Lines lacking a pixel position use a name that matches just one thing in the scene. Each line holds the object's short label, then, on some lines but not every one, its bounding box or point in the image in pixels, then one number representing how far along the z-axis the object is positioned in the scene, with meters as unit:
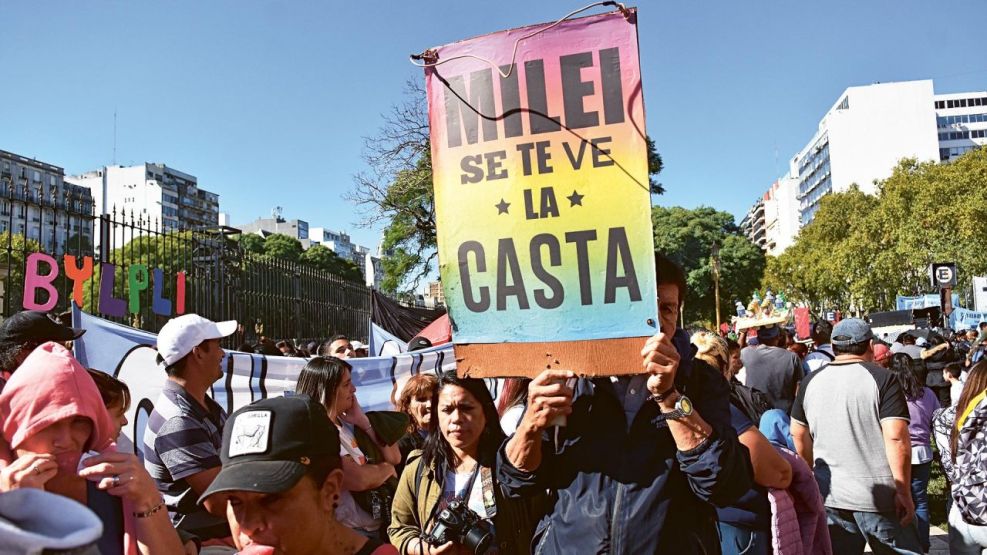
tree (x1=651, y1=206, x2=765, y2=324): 59.44
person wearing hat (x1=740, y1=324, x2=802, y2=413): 6.45
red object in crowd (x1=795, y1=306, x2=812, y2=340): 16.81
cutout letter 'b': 7.62
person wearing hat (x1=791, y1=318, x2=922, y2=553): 4.39
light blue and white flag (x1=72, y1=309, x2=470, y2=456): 4.73
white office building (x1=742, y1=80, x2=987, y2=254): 83.38
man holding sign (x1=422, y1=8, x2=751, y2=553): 2.33
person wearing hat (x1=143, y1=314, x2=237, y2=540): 3.06
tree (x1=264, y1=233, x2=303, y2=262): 77.98
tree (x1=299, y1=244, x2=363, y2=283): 75.56
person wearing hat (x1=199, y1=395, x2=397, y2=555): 1.82
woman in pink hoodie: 1.98
